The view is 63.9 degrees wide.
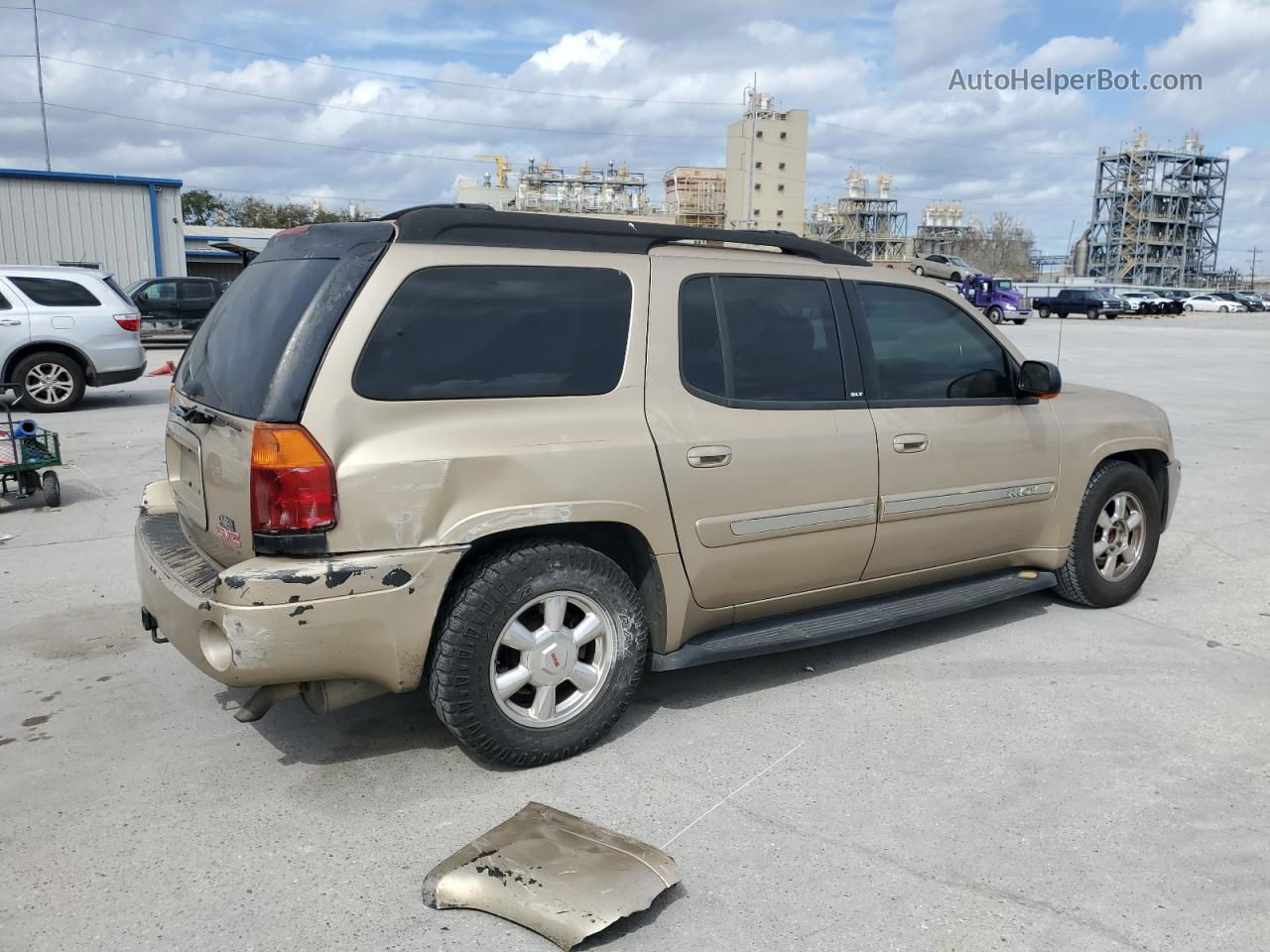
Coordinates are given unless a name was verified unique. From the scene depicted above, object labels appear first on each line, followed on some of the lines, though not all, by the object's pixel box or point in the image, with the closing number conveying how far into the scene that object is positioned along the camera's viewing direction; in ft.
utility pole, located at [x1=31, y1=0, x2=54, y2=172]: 134.92
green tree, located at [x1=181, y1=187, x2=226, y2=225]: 246.68
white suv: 39.58
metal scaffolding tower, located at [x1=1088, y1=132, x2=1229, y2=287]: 406.21
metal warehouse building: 79.92
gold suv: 10.43
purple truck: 115.65
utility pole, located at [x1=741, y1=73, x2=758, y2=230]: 207.88
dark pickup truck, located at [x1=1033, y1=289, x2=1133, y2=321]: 167.12
